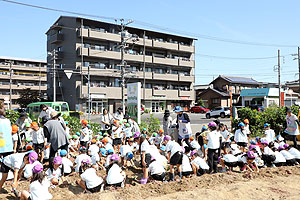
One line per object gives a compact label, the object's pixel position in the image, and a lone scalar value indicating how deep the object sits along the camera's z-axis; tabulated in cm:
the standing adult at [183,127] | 817
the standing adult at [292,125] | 923
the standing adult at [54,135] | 607
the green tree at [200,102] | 4538
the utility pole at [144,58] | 3978
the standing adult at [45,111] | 862
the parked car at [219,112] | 2928
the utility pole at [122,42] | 2095
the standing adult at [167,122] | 995
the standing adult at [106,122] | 1021
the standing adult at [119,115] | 1021
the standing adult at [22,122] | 918
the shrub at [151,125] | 1320
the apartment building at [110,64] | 3425
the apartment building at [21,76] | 4884
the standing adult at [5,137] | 528
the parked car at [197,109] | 3972
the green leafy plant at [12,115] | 1216
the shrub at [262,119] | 1382
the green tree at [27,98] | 4066
